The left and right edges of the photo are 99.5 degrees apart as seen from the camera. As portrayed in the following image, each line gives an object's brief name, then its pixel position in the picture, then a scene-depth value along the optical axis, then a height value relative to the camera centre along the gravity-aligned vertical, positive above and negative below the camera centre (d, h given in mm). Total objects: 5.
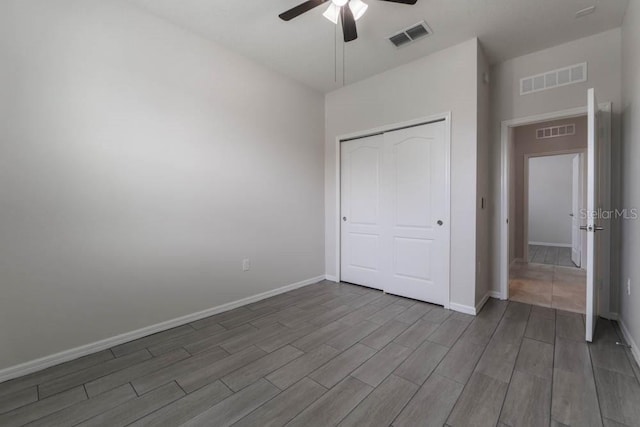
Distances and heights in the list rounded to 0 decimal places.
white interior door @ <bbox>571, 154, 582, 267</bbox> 4906 -7
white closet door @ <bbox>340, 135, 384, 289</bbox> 3758 +38
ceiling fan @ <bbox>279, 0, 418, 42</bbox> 1987 +1544
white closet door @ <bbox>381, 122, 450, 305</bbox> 3105 -5
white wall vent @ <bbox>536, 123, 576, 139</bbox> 4574 +1449
